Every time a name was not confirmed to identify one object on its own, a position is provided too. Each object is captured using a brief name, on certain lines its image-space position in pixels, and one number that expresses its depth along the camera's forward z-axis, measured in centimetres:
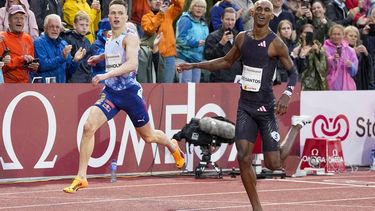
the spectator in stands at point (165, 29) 1880
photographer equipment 1788
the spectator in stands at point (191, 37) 1950
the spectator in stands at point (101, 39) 1794
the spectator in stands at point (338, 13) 2416
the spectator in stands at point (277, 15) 2103
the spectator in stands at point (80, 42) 1809
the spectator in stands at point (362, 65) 2222
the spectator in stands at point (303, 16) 2227
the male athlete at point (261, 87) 1298
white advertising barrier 2020
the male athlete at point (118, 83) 1411
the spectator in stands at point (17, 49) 1686
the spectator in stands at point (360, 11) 2383
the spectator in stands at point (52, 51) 1731
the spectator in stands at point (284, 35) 2012
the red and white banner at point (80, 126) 1650
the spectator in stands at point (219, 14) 2031
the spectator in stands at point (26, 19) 1747
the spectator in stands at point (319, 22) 2248
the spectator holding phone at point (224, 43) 1919
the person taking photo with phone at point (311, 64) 2092
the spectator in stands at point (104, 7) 1966
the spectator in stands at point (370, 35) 2312
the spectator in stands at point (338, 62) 2145
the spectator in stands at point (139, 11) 1955
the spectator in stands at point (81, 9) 1888
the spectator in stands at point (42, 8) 1859
